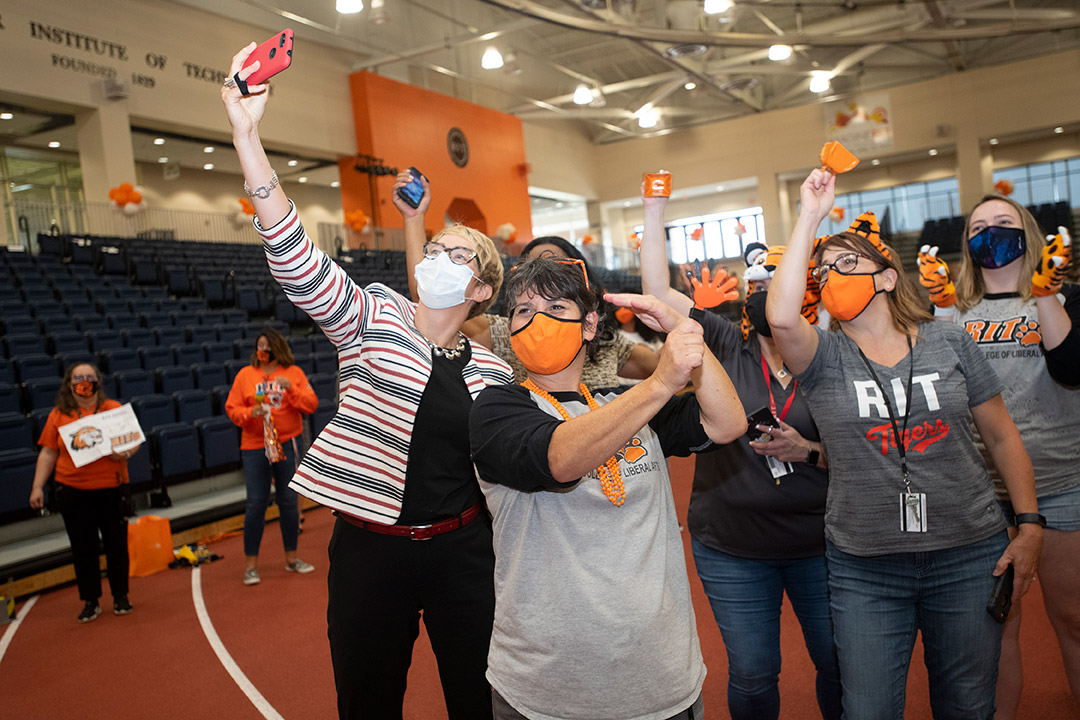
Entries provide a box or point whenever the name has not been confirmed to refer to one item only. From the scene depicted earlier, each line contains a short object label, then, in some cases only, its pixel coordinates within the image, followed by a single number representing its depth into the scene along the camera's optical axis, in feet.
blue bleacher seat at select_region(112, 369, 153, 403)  25.09
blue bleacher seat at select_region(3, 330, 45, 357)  26.53
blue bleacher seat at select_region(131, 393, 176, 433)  24.11
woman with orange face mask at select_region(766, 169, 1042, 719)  6.38
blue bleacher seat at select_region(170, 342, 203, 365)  29.17
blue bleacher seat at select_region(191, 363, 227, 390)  27.89
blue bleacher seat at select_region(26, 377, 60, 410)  23.30
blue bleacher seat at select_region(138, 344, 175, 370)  28.17
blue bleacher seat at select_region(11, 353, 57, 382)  24.57
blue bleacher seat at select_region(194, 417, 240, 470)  24.63
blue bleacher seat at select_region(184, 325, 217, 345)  32.60
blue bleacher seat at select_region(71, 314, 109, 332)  29.91
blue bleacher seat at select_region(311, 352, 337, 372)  33.06
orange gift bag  19.56
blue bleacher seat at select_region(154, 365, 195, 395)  26.89
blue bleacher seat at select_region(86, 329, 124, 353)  28.53
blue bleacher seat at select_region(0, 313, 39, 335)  28.12
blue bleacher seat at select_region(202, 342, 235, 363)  30.22
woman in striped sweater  6.38
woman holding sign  16.03
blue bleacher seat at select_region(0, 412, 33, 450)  20.51
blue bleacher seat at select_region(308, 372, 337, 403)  29.59
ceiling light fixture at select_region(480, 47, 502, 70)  60.64
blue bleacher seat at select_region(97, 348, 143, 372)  27.04
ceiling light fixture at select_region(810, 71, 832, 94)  72.59
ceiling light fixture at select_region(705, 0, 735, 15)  46.70
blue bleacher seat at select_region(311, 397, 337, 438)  27.14
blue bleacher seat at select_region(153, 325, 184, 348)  30.81
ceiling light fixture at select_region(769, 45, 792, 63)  62.54
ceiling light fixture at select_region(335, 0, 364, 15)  46.26
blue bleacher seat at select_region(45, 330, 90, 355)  27.98
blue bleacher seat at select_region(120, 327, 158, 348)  29.55
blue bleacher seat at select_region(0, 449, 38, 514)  19.15
